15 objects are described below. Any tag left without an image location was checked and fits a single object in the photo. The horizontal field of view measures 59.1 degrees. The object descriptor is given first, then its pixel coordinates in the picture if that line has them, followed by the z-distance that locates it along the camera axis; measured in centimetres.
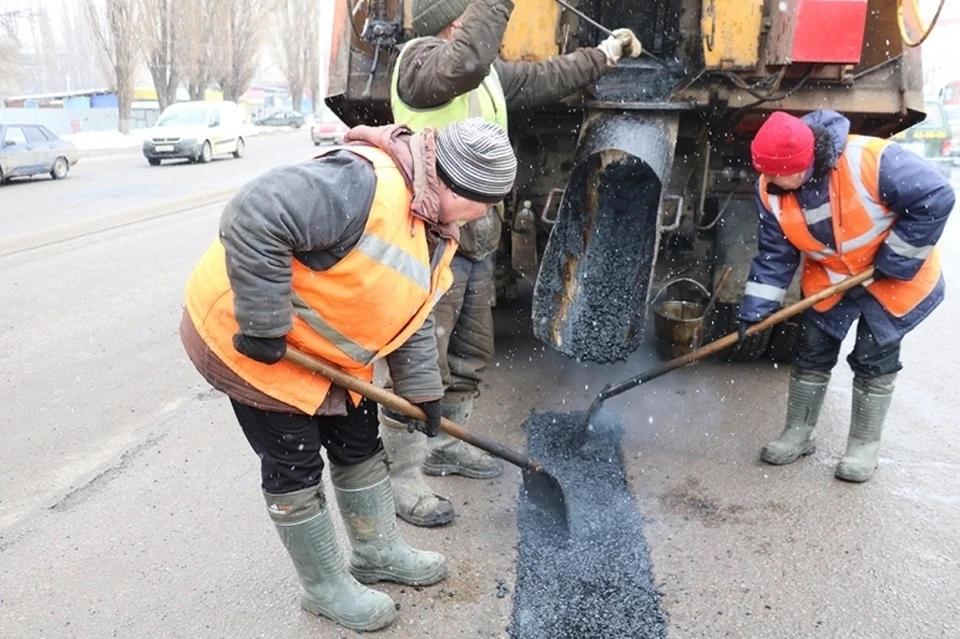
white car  1831
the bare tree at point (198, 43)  3069
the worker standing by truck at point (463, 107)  287
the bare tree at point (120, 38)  2791
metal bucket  396
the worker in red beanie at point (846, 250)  299
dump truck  363
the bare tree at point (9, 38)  2405
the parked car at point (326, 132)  2652
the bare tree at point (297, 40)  4112
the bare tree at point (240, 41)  3344
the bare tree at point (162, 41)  2895
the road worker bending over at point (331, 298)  201
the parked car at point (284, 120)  4075
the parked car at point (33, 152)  1416
